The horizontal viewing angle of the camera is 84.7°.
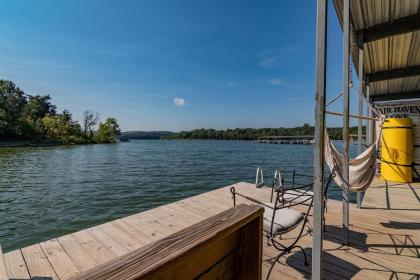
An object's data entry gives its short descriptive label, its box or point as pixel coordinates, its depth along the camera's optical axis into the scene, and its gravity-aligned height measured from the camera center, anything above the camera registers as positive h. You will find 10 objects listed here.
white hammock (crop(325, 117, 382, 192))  2.72 -0.36
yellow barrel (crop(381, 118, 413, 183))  5.43 -0.26
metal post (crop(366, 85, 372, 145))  6.20 +0.20
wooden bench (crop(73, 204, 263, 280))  0.53 -0.32
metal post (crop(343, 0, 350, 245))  2.59 +0.24
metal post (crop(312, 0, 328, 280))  1.46 +0.20
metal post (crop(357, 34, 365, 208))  3.70 +0.49
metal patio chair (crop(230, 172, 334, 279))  2.15 -0.83
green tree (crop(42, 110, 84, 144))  41.90 +0.90
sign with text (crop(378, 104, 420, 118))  5.90 +0.80
